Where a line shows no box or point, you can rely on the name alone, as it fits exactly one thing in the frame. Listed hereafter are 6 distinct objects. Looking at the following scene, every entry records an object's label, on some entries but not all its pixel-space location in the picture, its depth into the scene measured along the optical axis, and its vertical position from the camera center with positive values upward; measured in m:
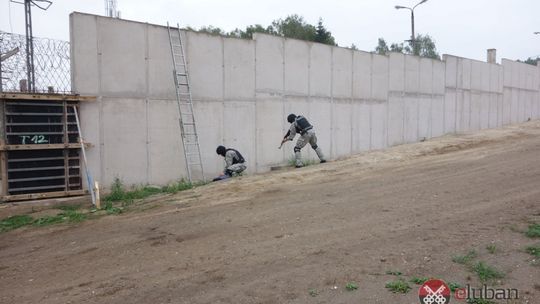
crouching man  11.55 -1.00
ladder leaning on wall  11.46 +0.42
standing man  12.62 -0.33
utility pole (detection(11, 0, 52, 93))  9.95 +1.30
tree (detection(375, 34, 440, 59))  63.72 +10.57
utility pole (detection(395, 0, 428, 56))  25.86 +5.67
